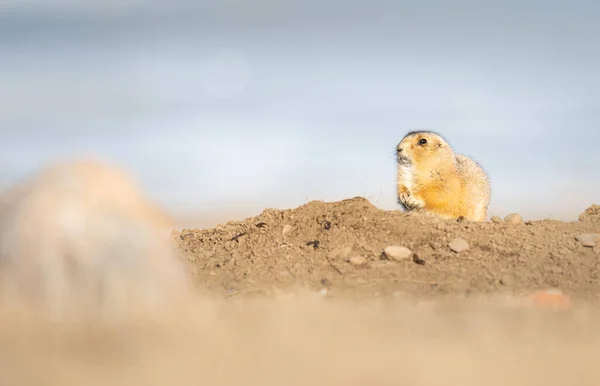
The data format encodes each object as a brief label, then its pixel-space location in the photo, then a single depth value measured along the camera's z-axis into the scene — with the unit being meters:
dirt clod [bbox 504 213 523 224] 21.83
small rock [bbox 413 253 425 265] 17.79
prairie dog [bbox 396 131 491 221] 23.08
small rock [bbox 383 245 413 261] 17.87
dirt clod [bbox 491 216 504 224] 22.94
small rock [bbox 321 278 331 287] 16.36
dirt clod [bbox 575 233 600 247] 19.56
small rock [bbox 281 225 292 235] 20.22
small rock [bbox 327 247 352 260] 17.97
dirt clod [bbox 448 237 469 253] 18.48
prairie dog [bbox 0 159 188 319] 11.77
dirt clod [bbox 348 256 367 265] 17.58
